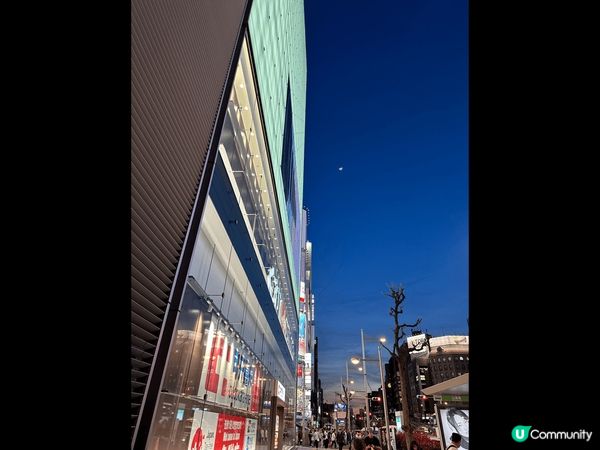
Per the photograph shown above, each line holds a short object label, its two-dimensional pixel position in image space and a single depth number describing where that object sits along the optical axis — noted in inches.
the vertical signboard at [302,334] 2191.2
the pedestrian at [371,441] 277.1
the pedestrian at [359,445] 281.9
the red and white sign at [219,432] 224.8
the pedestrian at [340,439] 810.2
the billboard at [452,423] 322.0
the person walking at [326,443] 1360.1
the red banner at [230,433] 275.0
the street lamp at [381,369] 684.4
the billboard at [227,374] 256.5
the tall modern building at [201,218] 123.9
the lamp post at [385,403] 686.3
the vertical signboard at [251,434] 378.7
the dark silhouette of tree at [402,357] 524.9
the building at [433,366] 3907.5
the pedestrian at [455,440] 257.9
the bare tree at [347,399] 1316.6
